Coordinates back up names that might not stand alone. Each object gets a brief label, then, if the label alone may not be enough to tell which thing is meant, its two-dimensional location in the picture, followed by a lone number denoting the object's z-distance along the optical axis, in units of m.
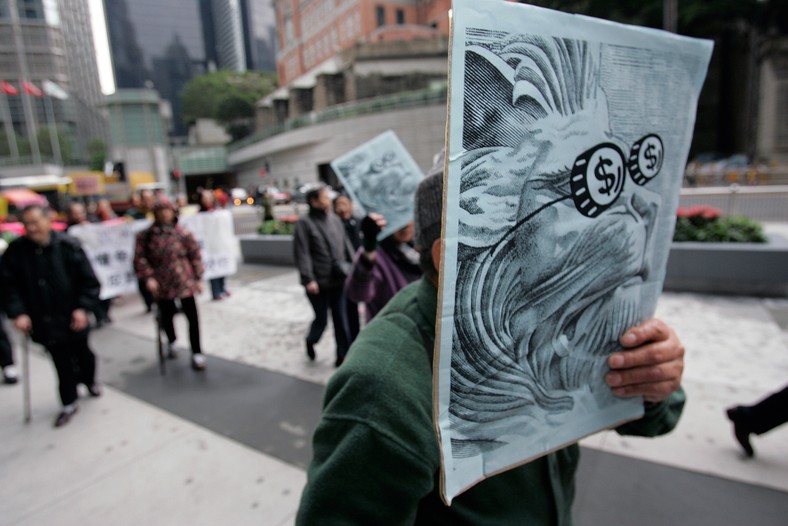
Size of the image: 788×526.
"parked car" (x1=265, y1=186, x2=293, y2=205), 33.78
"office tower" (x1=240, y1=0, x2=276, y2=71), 130.62
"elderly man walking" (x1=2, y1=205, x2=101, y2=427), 3.98
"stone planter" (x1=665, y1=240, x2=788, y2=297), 6.26
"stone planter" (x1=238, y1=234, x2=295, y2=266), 11.06
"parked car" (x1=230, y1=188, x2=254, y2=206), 36.99
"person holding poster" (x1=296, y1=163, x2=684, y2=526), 0.88
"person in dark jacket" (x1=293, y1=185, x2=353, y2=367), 4.90
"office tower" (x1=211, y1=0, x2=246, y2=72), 130.62
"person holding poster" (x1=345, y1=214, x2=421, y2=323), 3.36
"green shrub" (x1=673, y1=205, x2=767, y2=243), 6.84
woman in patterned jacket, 5.03
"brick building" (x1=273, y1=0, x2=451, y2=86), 48.81
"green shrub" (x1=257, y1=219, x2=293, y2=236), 11.86
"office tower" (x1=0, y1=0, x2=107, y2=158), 69.44
